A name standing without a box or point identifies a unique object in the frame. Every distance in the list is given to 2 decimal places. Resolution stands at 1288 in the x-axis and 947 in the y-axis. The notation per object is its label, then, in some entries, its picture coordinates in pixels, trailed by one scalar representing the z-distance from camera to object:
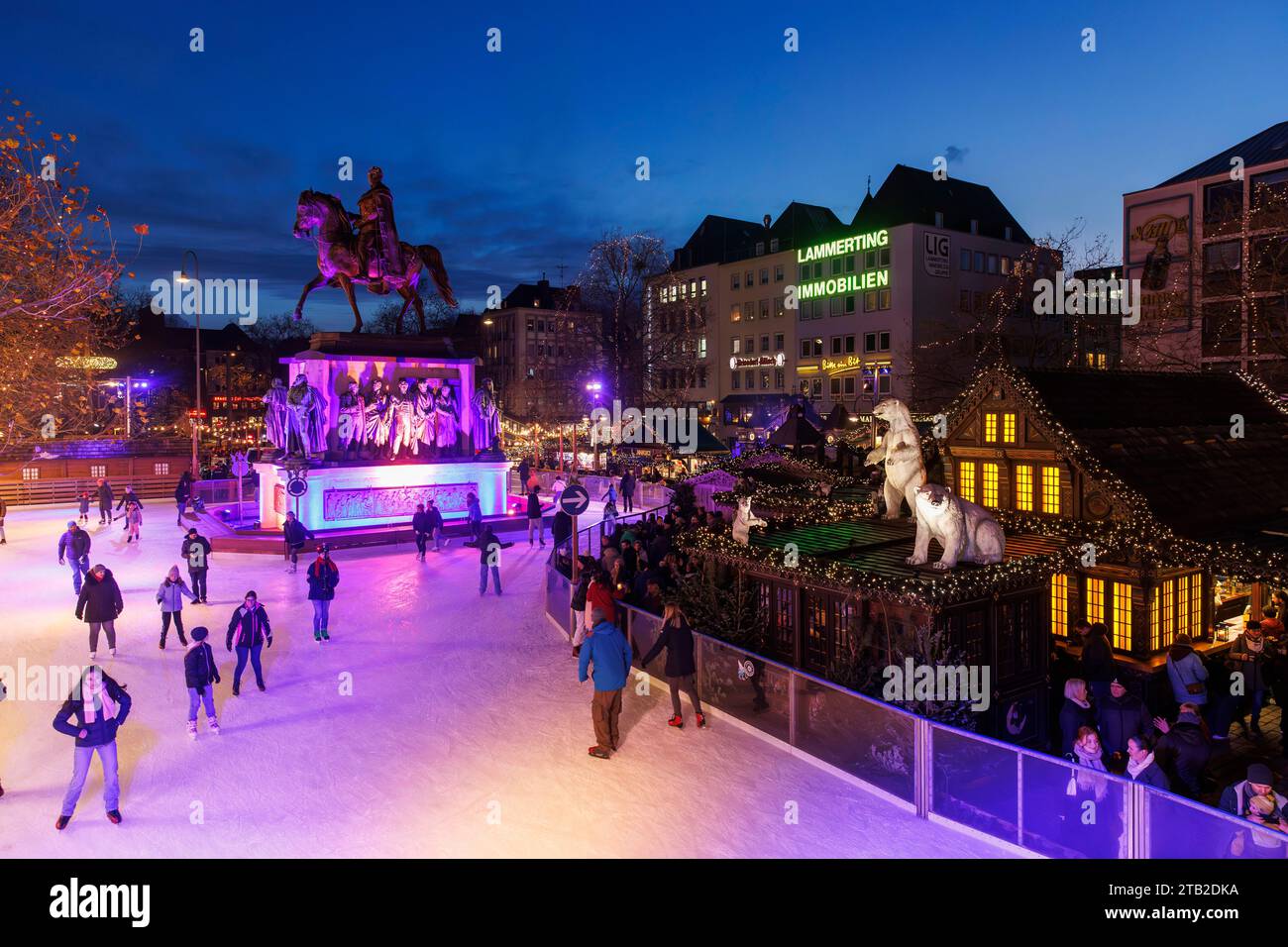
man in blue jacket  9.52
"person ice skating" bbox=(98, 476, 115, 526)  29.94
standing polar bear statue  12.56
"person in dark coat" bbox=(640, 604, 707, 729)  10.52
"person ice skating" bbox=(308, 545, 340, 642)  14.22
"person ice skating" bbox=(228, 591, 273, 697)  11.62
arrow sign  14.76
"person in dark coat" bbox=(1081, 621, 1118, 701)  10.25
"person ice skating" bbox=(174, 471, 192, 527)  31.39
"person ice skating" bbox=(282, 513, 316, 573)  21.02
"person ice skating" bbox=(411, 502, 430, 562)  22.92
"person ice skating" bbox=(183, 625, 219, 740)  10.05
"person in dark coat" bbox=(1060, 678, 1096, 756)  8.50
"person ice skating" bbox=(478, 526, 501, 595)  18.39
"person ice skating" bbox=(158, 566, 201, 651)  13.97
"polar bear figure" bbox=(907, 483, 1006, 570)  10.81
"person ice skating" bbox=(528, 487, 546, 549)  26.27
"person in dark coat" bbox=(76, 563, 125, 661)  12.86
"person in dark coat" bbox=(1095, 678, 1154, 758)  8.43
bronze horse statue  27.97
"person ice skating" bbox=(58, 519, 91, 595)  17.83
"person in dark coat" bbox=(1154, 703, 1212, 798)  7.67
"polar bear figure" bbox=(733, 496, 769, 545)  13.32
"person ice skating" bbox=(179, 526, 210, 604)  17.19
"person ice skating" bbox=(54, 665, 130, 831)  8.02
